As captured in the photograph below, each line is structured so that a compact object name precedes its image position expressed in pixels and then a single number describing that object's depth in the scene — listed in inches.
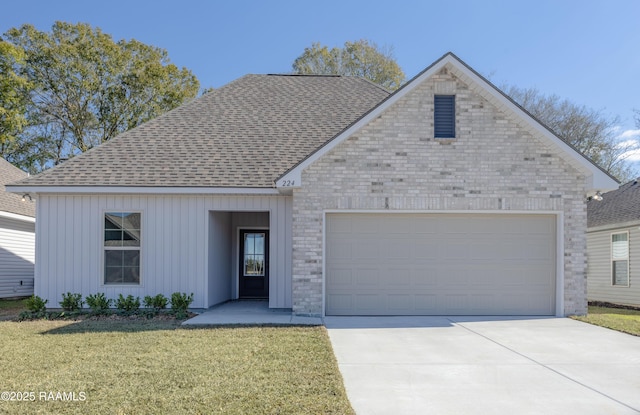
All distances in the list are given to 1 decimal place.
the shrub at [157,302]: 464.1
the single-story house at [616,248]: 655.8
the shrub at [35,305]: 464.4
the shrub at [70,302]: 468.4
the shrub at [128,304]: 464.4
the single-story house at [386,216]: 442.0
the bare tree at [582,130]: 1188.5
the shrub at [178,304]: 460.4
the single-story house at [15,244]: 703.7
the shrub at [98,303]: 462.4
